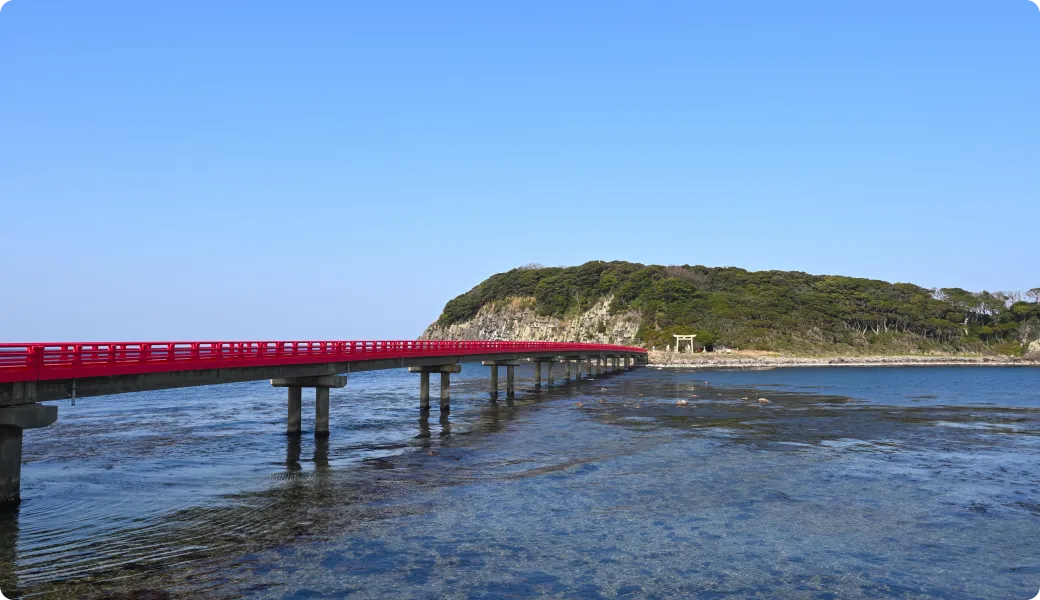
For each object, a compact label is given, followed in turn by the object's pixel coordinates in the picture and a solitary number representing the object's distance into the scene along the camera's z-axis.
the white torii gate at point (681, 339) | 155.05
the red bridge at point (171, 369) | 21.44
